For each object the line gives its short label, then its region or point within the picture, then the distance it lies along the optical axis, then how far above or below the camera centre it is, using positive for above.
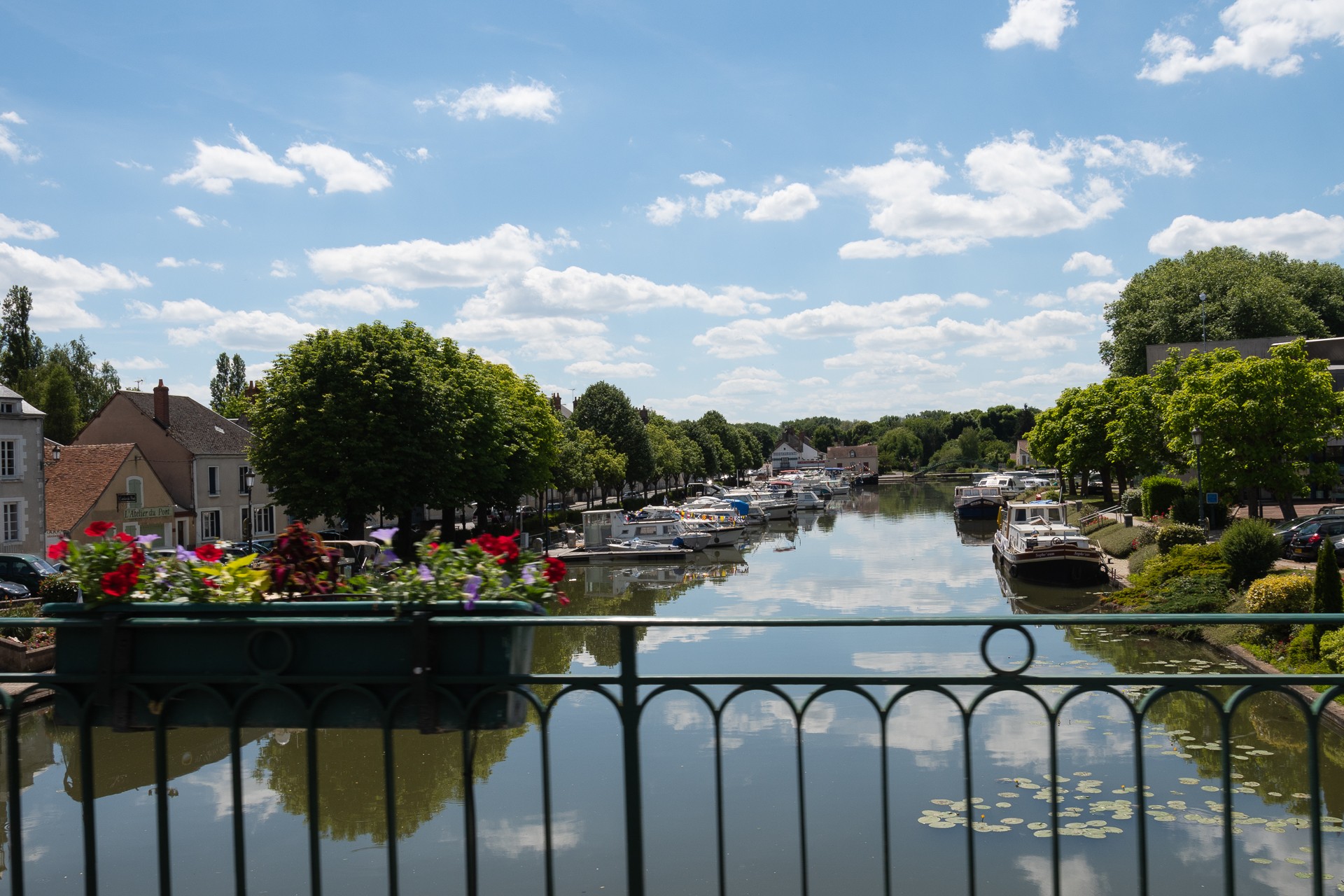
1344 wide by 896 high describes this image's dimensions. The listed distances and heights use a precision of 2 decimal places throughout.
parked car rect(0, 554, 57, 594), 26.56 -2.04
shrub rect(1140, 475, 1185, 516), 39.28 -1.48
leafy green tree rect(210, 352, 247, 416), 89.50 +9.83
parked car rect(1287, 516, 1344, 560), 27.49 -2.39
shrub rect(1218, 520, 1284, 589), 22.23 -2.20
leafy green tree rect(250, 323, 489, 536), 33.53 +1.86
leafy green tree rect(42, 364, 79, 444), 59.47 +5.11
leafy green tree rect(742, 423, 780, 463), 194.38 +5.45
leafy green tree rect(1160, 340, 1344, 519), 33.31 +1.03
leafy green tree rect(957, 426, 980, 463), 152.75 +2.74
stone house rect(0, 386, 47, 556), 31.95 +0.54
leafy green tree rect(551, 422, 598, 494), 55.47 +0.45
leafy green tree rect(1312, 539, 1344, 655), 16.84 -2.25
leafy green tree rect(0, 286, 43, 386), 63.66 +10.22
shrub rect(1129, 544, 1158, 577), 29.09 -3.10
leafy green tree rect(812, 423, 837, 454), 192.50 +5.70
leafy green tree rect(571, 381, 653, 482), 71.50 +4.01
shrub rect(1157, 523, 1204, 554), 29.25 -2.39
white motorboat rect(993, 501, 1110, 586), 30.48 -3.02
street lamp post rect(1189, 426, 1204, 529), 31.08 +0.48
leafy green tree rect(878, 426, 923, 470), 163.88 +2.27
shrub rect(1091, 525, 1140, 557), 34.38 -3.04
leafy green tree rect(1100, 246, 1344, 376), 59.38 +9.84
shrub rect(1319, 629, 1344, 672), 13.73 -2.83
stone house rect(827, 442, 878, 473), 160.25 +1.55
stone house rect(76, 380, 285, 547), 42.56 +1.37
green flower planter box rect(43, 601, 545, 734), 3.46 -0.64
